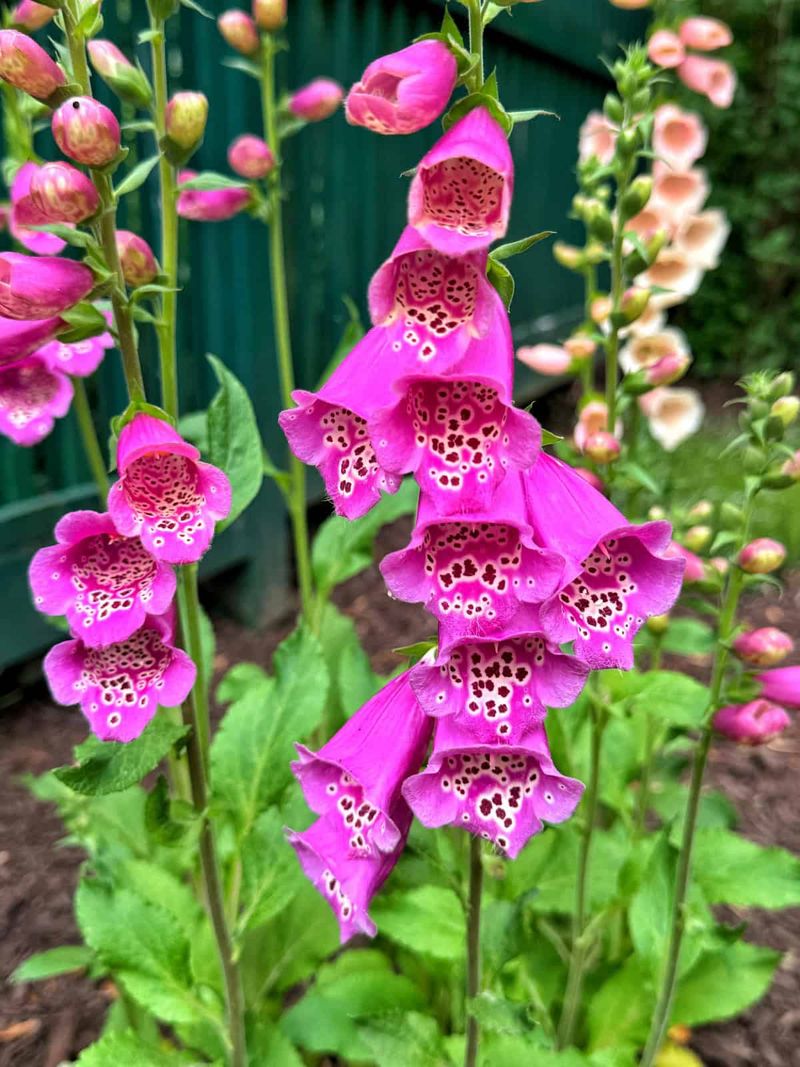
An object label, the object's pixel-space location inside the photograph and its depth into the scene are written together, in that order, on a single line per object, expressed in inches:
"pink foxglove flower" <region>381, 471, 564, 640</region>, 7.7
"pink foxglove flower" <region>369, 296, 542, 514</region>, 7.4
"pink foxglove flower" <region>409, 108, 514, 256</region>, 7.2
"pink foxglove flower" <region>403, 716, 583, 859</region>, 8.0
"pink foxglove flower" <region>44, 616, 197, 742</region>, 9.0
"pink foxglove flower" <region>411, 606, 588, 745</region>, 7.9
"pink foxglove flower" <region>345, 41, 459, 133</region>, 7.4
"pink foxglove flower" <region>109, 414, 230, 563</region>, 8.7
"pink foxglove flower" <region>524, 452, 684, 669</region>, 8.3
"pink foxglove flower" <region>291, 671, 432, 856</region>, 8.8
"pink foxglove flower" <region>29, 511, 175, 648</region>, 8.8
